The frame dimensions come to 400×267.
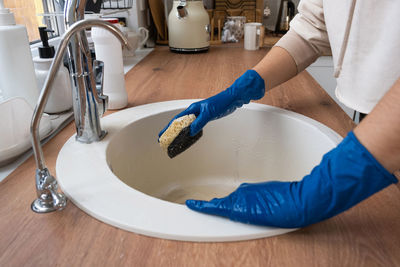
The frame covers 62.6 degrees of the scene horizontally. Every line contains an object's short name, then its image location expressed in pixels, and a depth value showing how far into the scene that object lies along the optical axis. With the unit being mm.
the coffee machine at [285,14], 2111
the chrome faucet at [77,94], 504
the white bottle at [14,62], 750
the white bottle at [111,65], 918
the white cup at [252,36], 1766
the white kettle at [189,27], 1659
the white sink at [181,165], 509
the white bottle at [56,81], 906
